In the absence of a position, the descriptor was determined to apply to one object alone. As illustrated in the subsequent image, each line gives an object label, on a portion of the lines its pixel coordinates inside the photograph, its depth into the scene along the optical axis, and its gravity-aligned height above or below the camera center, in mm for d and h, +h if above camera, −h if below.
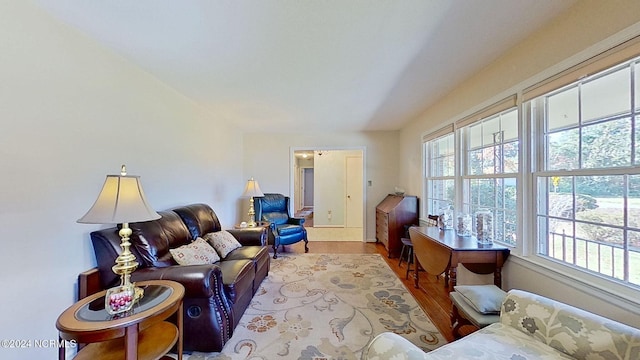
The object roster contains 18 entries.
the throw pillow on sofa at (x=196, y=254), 2238 -682
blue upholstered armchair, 4305 -747
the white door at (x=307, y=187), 11130 -351
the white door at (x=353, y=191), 7190 -344
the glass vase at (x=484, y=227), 2363 -461
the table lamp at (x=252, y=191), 4229 -193
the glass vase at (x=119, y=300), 1357 -646
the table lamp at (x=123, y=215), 1385 -195
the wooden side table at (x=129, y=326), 1229 -721
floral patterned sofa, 1051 -739
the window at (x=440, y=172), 3408 +85
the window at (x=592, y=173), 1383 +30
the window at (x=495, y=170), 2254 +84
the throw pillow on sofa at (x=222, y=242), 2816 -705
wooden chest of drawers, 4320 -699
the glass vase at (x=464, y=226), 2715 -508
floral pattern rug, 1912 -1265
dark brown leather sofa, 1826 -737
